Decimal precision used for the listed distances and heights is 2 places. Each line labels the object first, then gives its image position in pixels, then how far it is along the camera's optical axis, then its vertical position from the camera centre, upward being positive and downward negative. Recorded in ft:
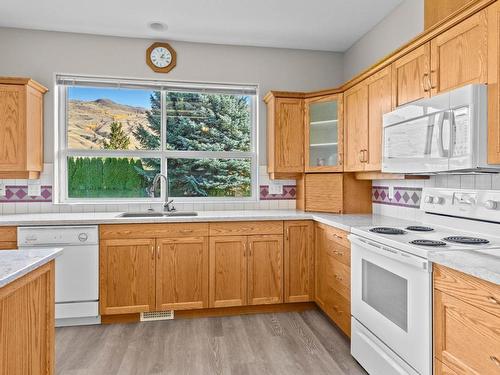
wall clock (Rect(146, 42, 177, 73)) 11.46 +4.31
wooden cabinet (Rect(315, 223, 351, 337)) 8.32 -2.40
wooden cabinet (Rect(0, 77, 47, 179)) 9.75 +1.65
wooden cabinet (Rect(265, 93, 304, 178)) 11.42 +1.69
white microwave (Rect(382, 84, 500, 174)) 5.43 +0.94
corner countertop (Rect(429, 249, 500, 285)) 4.11 -1.01
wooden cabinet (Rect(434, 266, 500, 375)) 4.12 -1.85
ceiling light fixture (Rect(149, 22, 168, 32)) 10.46 +4.93
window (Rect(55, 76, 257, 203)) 11.48 +1.56
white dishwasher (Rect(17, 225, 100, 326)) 9.23 -2.32
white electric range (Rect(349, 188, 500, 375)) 5.37 -1.56
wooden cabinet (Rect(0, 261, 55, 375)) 4.00 -1.84
